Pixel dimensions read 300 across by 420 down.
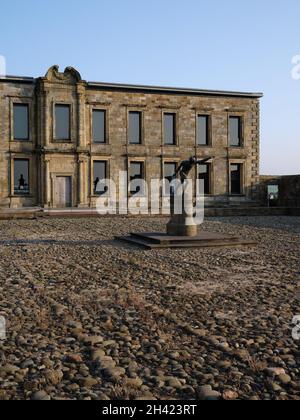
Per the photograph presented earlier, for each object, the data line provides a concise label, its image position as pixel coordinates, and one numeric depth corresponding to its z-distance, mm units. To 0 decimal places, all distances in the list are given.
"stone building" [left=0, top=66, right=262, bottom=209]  27969
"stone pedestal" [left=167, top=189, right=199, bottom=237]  13125
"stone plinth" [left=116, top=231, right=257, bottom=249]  11930
